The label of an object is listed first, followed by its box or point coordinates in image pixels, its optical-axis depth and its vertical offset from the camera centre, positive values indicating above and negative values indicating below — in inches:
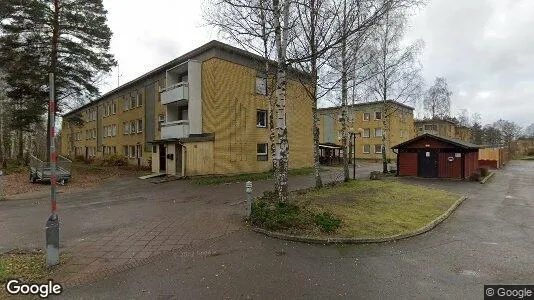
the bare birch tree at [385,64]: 900.0 +238.3
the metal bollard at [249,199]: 388.2 -59.0
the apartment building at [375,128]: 2049.7 +133.3
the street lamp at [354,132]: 860.3 +46.1
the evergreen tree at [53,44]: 902.4 +303.8
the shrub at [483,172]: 955.3 -71.5
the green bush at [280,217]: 340.5 -71.5
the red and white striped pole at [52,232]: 250.2 -61.0
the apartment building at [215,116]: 946.1 +109.0
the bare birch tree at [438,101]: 2458.2 +357.7
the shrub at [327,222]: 331.0 -74.7
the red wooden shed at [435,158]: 921.5 -27.6
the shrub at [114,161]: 1334.9 -41.6
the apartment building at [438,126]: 2464.3 +167.3
